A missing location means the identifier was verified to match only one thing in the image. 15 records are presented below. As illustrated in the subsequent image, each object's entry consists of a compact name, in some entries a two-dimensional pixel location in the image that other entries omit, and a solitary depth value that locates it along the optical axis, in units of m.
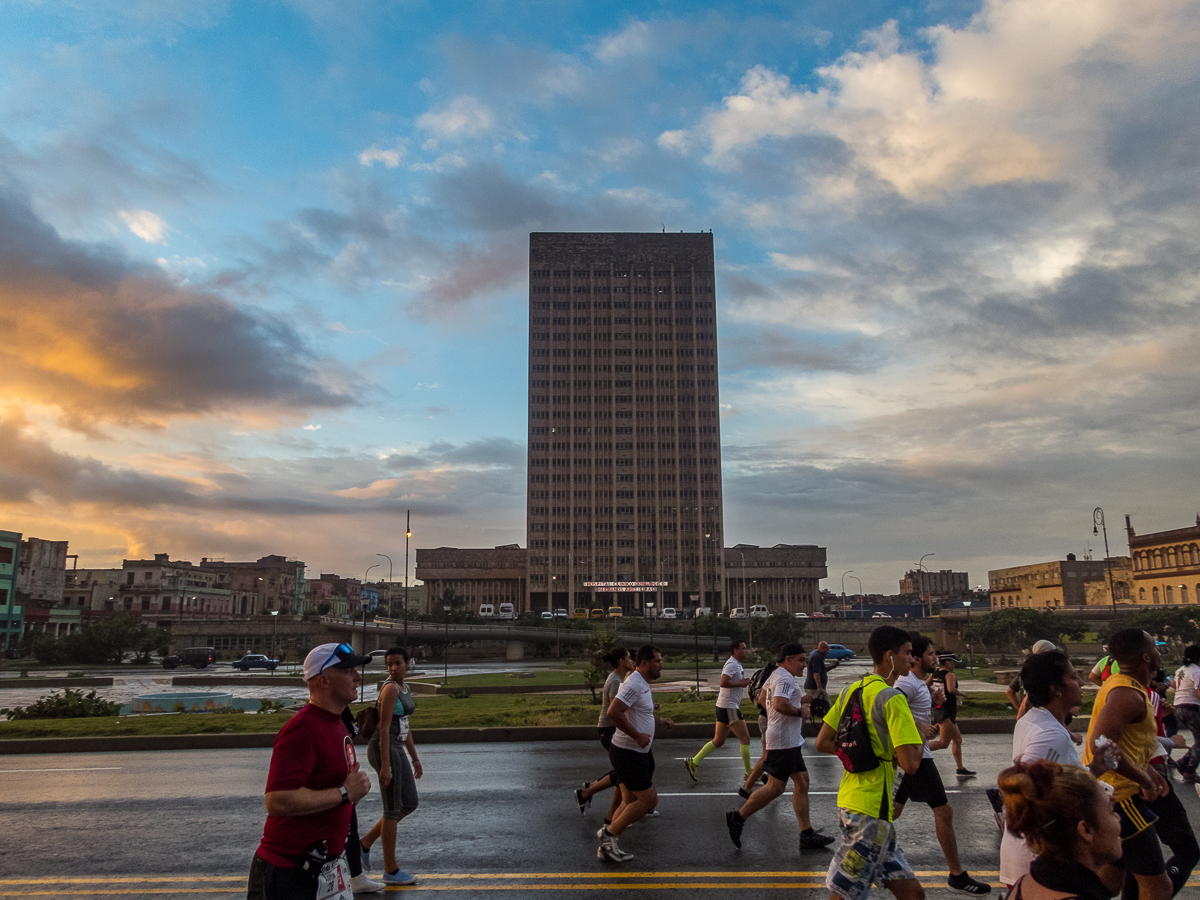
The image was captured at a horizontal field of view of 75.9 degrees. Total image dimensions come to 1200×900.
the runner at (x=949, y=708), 10.38
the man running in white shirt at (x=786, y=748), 7.33
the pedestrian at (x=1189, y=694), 9.06
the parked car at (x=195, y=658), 62.62
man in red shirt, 3.70
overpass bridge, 76.81
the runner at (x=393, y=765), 6.75
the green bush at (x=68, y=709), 19.88
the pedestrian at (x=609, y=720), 8.00
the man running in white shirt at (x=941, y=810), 6.06
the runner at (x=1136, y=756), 4.59
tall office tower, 142.38
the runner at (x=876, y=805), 4.64
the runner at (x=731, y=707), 10.44
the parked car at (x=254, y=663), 60.73
